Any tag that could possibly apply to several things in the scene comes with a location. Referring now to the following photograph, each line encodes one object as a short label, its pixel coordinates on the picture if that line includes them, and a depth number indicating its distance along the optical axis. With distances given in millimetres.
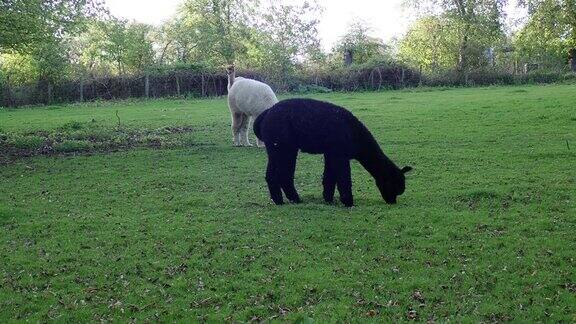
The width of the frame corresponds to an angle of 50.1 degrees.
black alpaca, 12812
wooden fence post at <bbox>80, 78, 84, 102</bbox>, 47103
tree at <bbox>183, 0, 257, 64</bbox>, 60875
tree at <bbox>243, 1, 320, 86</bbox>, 57344
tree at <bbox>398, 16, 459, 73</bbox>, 54906
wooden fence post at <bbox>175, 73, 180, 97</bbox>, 49594
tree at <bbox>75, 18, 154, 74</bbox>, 54469
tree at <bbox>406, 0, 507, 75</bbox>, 53844
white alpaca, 20047
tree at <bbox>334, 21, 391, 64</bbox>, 66750
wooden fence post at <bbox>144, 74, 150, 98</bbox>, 48928
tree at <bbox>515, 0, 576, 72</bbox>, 57344
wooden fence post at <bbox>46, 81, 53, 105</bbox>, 46428
